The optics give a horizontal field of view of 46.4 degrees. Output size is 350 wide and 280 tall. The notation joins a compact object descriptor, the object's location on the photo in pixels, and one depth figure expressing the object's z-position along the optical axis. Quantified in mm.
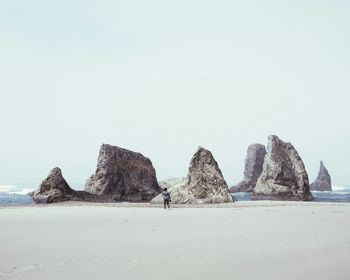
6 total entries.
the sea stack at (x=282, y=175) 64000
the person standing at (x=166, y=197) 27519
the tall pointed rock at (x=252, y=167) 132125
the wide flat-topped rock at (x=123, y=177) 57344
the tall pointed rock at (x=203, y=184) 36938
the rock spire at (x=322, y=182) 147000
